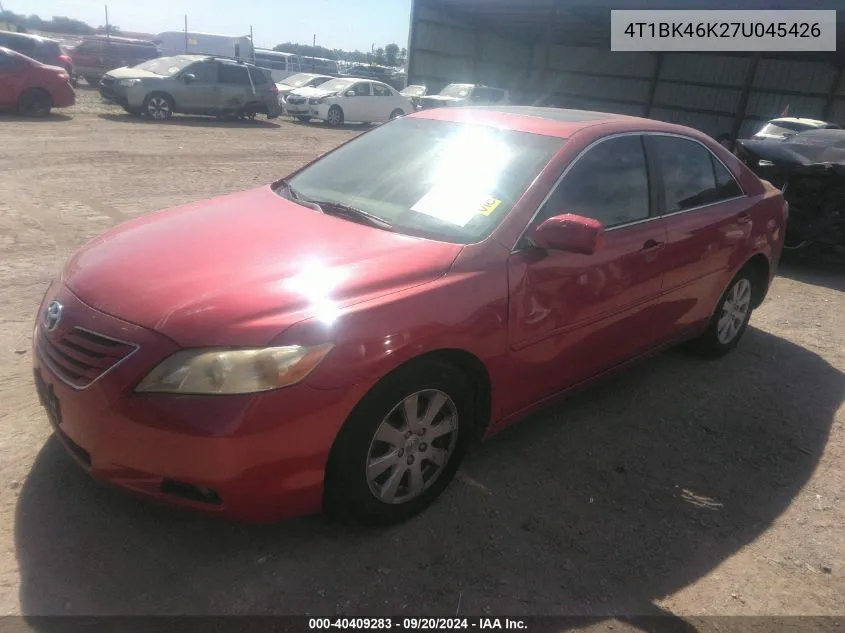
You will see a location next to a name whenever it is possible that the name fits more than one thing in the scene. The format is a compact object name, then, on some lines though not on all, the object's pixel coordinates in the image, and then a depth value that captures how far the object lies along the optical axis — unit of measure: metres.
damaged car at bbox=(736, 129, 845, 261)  6.88
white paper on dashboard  2.96
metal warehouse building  22.05
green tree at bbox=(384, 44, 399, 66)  77.56
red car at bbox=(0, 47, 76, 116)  14.07
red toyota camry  2.20
